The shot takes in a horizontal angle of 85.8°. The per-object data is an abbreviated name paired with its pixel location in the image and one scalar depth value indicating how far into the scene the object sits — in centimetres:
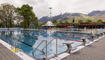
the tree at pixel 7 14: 1998
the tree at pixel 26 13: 2156
